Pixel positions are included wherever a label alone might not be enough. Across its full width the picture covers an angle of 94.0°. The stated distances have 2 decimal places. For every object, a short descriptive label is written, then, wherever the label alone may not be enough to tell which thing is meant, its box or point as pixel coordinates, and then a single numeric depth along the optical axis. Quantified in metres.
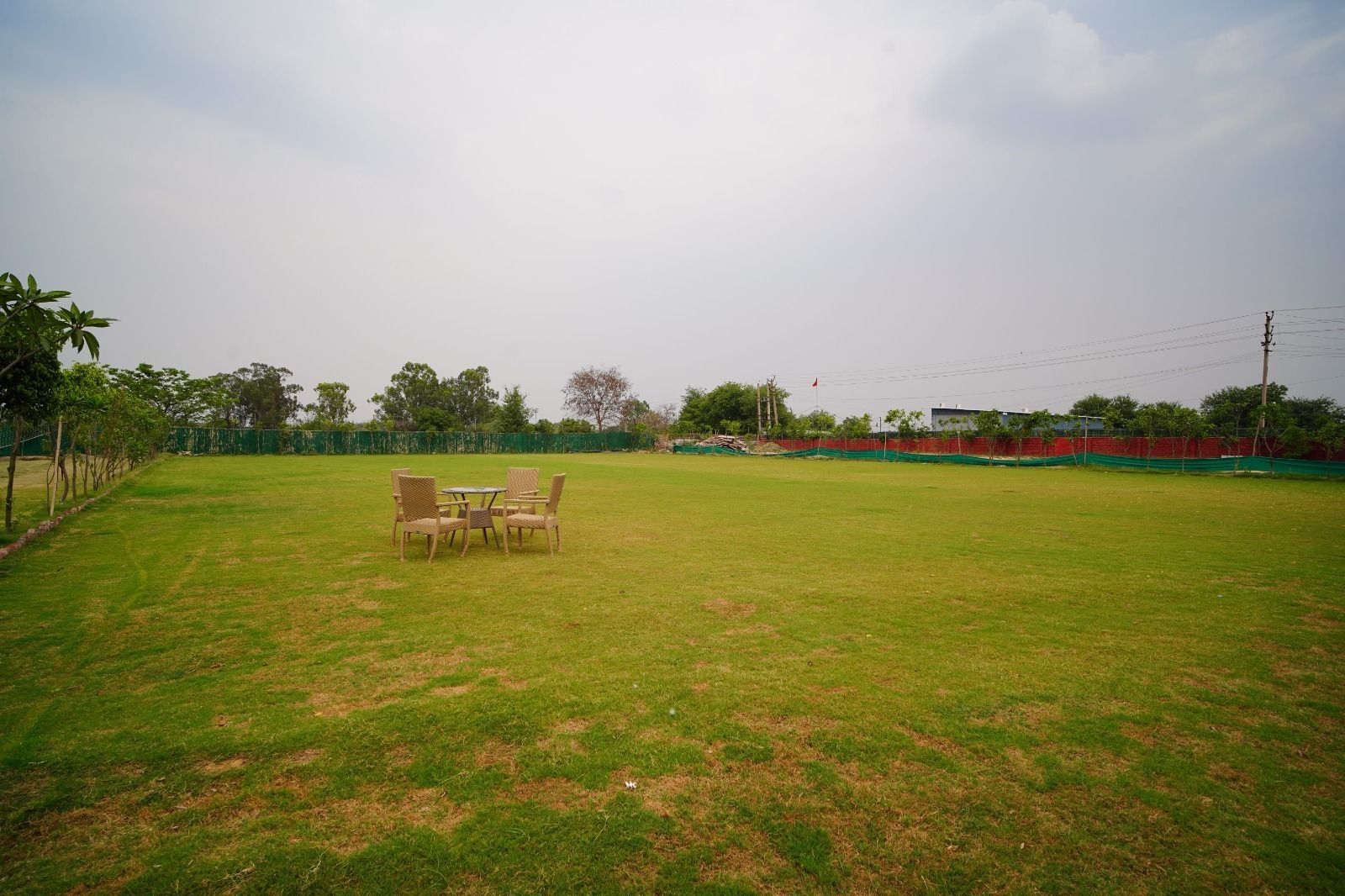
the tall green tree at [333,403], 62.01
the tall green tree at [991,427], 36.47
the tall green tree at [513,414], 63.75
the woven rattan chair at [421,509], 7.64
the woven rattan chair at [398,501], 8.12
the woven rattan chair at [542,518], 8.08
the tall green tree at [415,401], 66.38
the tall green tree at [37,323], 5.20
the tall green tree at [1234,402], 53.56
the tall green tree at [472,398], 72.43
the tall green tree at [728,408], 67.94
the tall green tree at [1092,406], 69.75
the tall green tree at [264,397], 64.62
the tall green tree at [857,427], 46.25
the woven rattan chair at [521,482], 9.91
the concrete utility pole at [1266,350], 31.28
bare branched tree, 76.69
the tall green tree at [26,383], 7.17
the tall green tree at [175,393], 23.30
